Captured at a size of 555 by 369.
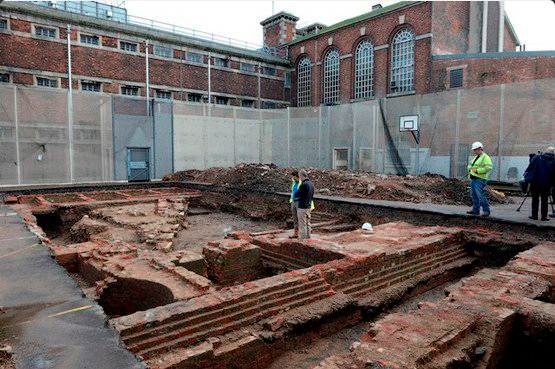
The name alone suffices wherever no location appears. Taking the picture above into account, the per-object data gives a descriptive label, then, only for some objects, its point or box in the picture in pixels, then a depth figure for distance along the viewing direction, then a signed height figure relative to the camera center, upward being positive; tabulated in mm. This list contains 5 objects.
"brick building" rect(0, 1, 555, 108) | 23547 +7170
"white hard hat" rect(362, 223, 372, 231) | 9094 -1674
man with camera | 8266 -390
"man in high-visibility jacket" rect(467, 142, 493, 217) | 8781 -506
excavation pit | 3922 -1875
